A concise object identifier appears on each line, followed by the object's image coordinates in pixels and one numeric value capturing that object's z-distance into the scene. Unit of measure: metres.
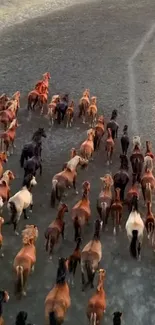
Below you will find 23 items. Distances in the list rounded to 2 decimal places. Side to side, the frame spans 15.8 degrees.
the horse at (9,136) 14.24
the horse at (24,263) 10.05
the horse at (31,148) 13.85
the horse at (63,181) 12.55
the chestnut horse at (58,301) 9.07
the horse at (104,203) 11.83
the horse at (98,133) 14.89
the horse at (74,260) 10.38
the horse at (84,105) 16.17
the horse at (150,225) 11.36
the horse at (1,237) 10.88
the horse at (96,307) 9.34
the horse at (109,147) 14.29
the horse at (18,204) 11.61
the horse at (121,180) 12.73
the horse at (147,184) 12.50
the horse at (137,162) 13.41
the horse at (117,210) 11.74
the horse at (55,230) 10.98
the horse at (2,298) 9.16
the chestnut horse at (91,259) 10.21
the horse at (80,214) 11.42
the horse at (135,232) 11.07
